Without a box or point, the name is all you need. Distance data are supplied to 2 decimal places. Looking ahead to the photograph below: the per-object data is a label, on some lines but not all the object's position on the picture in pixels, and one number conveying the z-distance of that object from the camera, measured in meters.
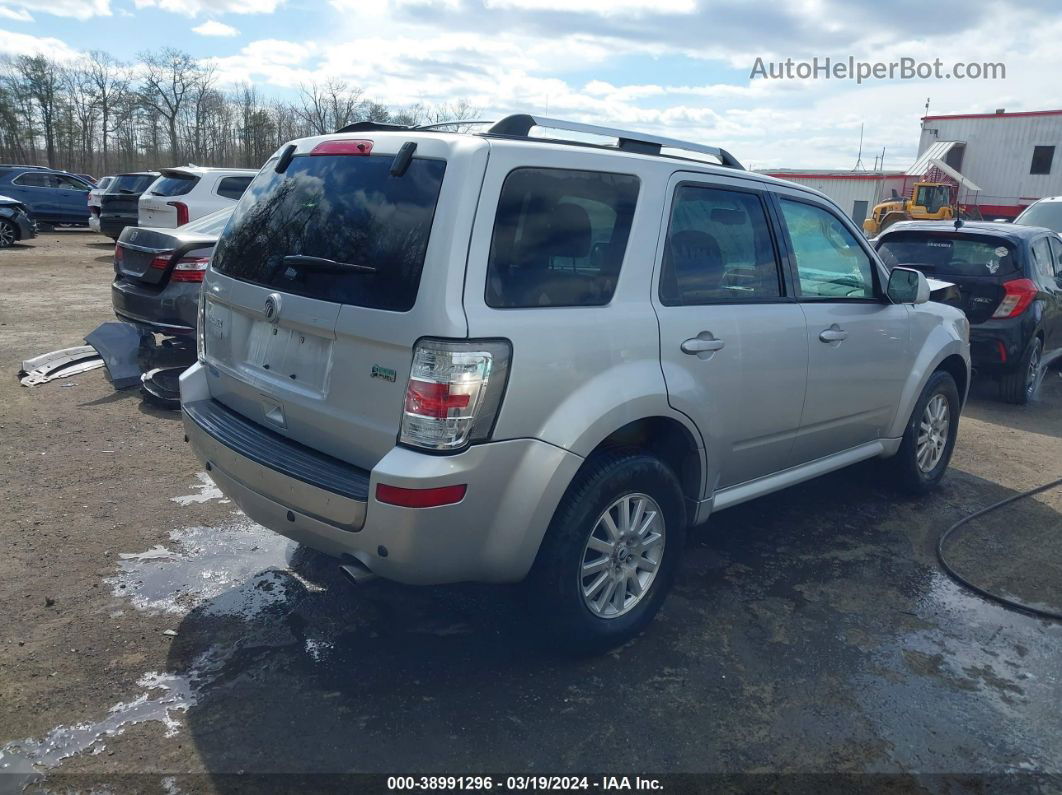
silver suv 2.79
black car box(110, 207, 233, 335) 6.83
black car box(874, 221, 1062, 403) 7.76
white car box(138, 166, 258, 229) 12.02
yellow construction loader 27.84
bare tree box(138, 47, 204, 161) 48.84
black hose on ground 3.92
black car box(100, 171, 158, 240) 19.42
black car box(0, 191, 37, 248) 19.06
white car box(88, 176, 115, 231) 20.61
